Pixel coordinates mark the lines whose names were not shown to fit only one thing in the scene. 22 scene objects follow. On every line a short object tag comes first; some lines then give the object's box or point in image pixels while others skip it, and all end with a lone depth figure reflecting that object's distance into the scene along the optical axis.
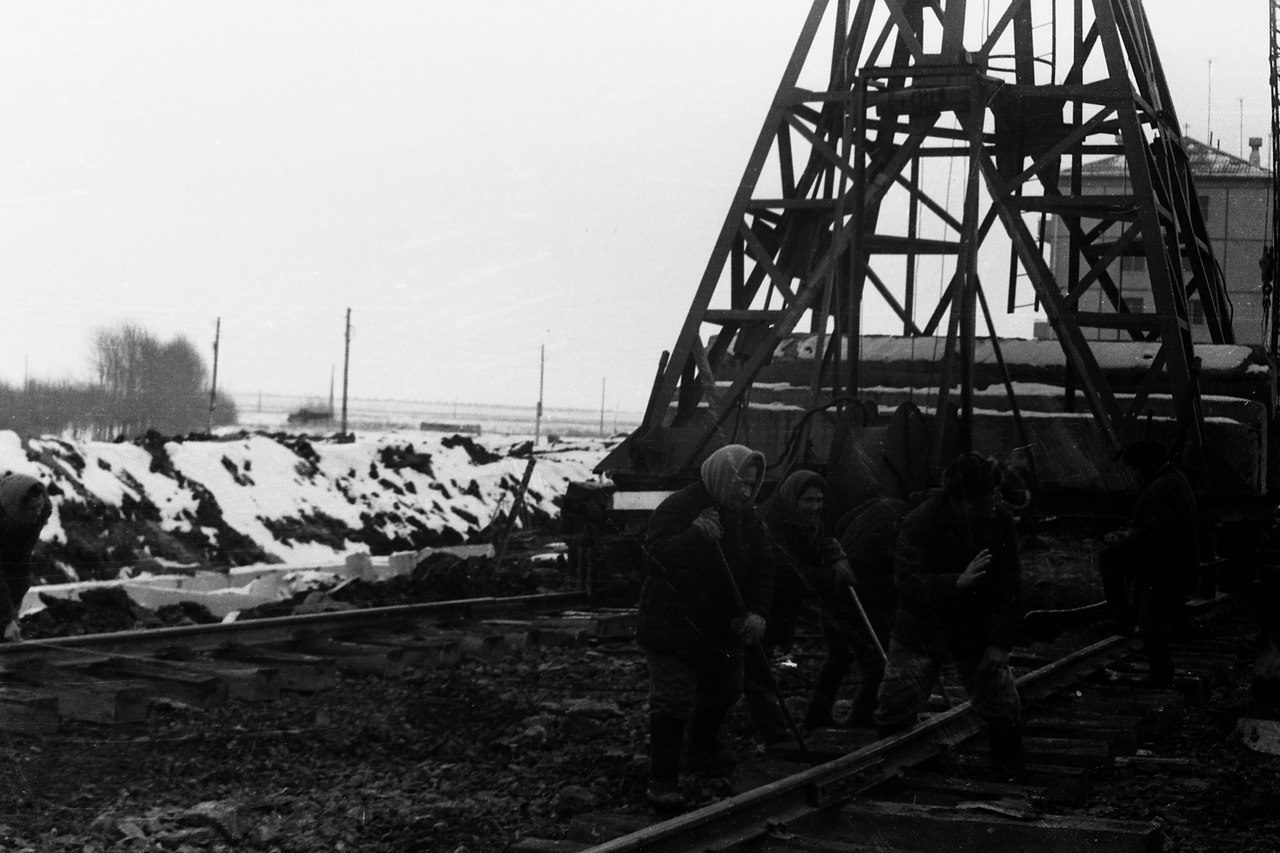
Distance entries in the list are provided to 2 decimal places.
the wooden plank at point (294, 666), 9.23
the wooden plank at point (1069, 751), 7.19
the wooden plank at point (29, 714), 7.66
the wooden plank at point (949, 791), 6.41
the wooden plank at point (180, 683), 8.56
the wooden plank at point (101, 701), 7.94
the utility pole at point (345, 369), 50.65
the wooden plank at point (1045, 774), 6.52
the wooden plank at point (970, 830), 5.35
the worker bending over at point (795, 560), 7.34
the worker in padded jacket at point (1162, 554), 9.52
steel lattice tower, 12.88
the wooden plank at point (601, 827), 5.76
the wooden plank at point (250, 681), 8.81
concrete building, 38.56
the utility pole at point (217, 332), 54.66
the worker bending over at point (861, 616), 7.88
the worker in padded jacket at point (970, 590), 6.66
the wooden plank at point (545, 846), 5.48
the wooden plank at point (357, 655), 9.80
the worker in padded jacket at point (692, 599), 6.43
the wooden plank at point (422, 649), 10.20
